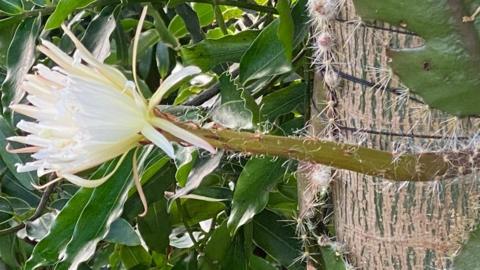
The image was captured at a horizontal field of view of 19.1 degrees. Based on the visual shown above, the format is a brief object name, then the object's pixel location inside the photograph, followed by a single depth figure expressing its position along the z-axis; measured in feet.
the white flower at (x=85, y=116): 2.48
